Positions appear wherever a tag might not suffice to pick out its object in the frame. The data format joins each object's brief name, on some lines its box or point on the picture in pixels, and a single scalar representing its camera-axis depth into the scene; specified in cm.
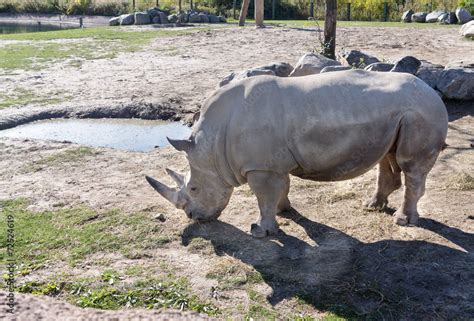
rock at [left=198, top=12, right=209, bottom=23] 3153
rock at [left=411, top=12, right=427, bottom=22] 2953
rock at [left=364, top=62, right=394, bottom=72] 970
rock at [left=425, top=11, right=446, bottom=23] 2846
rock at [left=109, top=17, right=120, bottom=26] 3098
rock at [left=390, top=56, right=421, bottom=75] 977
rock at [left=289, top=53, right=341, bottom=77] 982
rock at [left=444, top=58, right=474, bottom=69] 1044
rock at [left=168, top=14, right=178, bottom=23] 3044
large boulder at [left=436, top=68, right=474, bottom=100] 983
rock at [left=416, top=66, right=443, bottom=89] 1003
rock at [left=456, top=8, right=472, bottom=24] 2586
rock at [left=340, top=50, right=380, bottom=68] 1097
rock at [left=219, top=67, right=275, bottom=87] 967
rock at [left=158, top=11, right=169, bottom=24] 2995
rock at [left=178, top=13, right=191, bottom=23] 2995
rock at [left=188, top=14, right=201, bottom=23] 3161
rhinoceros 529
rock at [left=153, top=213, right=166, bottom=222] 617
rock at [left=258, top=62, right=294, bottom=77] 1023
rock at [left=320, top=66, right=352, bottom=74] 936
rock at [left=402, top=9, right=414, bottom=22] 3046
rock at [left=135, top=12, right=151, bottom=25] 2975
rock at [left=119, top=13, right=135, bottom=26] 3006
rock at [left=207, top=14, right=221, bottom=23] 3170
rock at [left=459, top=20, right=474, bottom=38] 1920
